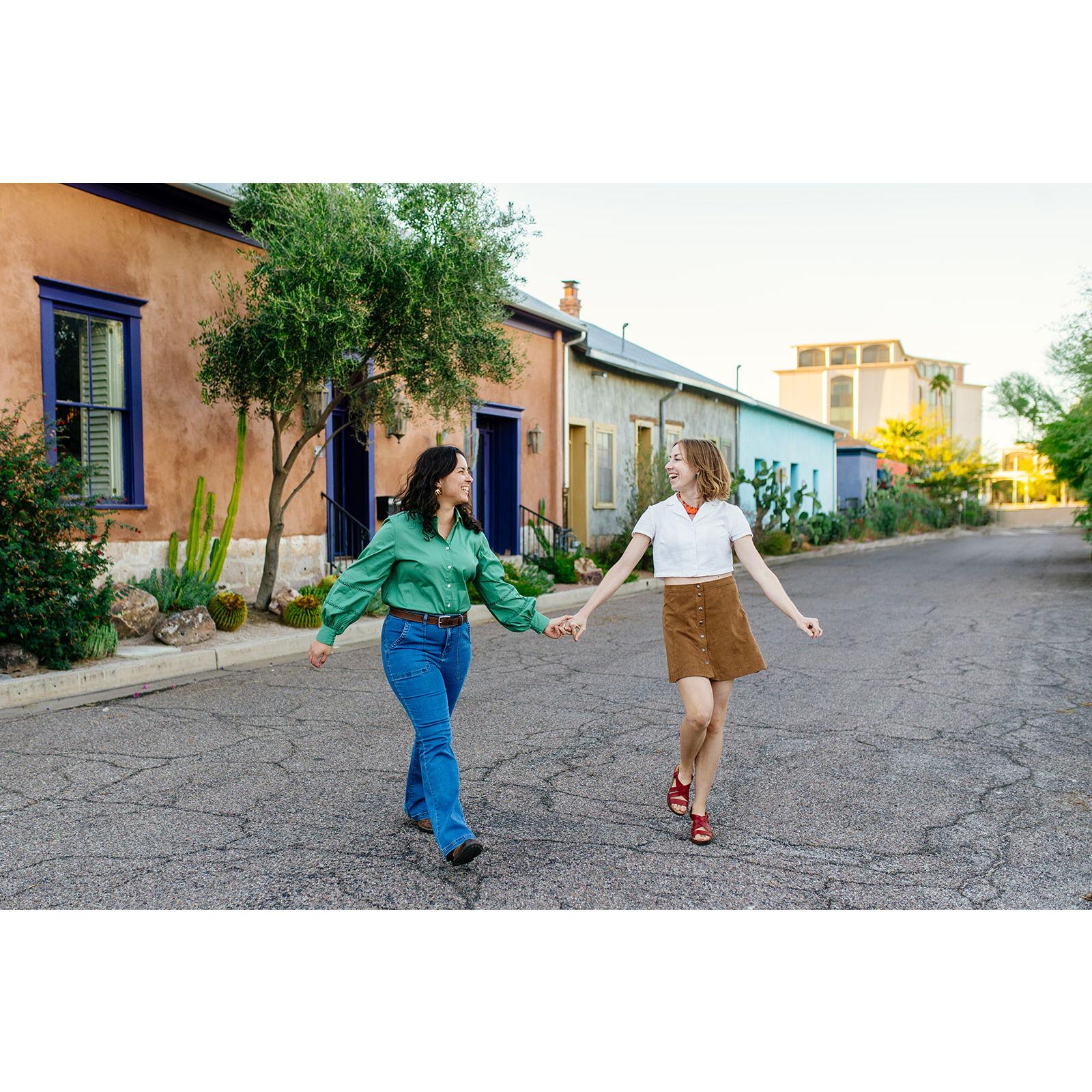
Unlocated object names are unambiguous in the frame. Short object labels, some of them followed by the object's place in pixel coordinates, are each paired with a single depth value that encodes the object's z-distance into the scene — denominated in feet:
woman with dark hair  13.28
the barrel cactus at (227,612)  33.14
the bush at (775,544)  79.66
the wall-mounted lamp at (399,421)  38.75
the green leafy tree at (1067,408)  57.31
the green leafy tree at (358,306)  31.96
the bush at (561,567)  53.57
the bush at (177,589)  32.63
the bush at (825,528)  92.63
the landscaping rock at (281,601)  35.76
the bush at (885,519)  115.65
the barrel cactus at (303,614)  35.01
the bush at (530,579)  44.73
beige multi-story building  279.49
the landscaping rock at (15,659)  25.02
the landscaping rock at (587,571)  54.24
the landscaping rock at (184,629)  30.58
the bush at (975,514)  162.97
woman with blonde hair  14.43
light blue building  94.07
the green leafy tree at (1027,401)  66.80
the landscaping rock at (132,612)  30.17
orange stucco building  30.76
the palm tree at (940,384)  269.85
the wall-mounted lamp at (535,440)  58.70
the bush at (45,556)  24.88
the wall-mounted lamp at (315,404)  35.83
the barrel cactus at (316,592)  36.83
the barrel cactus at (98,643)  27.12
